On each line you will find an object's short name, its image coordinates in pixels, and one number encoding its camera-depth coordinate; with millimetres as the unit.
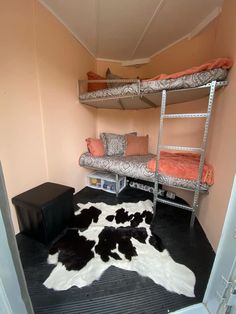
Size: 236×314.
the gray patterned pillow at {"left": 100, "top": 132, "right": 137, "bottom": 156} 2826
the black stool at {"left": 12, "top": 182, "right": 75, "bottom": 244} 1463
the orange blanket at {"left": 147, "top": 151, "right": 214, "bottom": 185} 1689
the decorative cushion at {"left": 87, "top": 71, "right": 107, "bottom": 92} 2519
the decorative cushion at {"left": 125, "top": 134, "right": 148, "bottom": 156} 2779
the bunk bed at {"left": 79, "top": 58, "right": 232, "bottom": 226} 1487
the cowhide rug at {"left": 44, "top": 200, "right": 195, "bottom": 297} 1223
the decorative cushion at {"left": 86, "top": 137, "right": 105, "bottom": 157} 2625
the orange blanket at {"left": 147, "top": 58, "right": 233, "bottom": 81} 1392
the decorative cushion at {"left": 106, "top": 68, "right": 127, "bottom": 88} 2505
